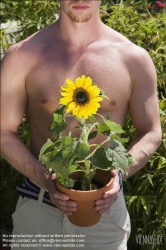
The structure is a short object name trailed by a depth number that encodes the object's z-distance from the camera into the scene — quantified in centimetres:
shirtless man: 204
